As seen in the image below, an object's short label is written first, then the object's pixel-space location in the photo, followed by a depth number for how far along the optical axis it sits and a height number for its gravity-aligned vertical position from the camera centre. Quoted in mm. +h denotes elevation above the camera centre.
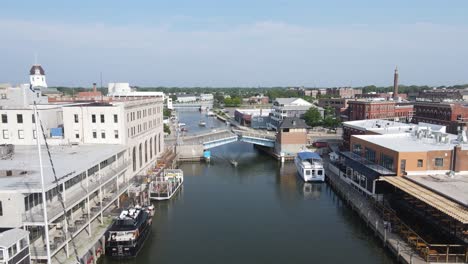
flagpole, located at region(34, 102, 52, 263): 20141 -7730
